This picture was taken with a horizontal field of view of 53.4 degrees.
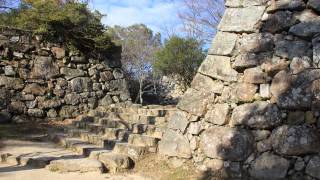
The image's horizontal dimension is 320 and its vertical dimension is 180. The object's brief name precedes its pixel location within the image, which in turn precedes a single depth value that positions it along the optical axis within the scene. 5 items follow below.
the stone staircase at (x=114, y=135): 4.53
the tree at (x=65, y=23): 7.73
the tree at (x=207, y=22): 10.68
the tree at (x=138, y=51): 14.86
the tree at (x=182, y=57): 11.17
